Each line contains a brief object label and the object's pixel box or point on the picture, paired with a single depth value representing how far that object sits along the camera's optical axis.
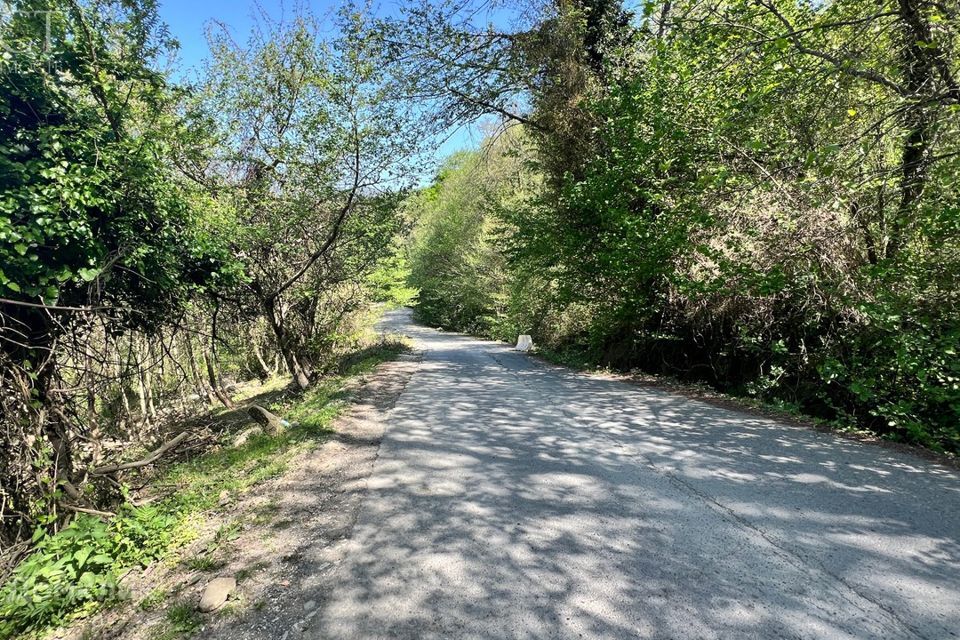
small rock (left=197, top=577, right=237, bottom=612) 2.75
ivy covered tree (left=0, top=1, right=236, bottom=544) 4.04
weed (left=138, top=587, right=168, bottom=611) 2.95
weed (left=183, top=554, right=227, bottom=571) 3.27
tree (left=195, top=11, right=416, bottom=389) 8.76
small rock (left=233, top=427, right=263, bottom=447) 6.98
